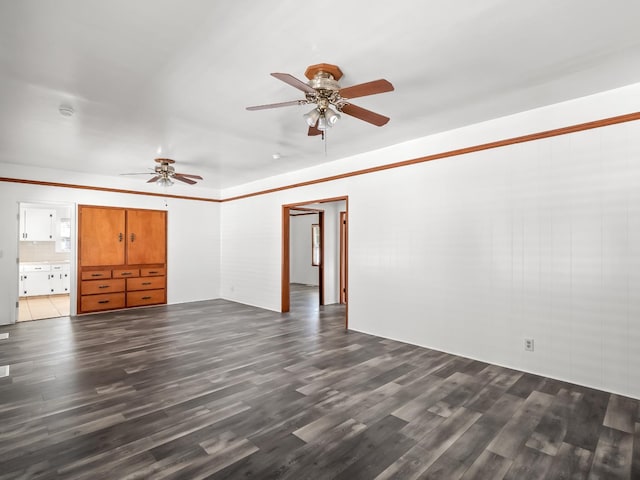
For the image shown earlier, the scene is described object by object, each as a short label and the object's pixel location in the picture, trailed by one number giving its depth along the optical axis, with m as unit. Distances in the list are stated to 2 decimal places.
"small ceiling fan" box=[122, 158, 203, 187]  5.65
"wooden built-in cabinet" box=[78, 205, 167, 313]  6.75
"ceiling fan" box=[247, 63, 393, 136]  2.56
